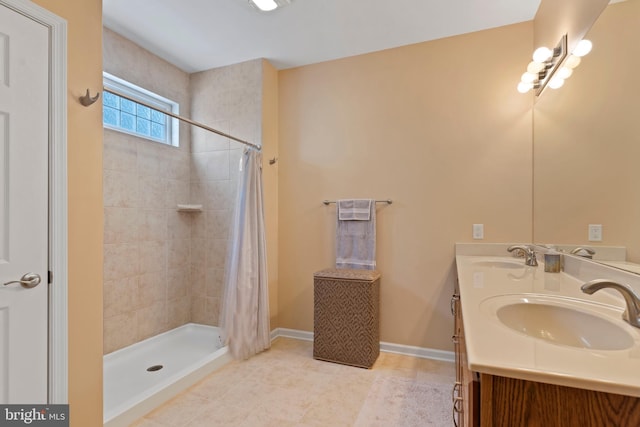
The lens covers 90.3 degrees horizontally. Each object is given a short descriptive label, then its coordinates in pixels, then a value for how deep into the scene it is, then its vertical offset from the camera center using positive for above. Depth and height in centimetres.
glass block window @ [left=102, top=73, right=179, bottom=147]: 258 +87
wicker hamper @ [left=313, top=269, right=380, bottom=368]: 250 -84
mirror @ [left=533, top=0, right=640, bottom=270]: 118 +33
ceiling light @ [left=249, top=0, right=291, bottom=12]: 212 +140
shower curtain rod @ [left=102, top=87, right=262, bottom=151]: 179 +67
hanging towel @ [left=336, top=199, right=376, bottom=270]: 278 -19
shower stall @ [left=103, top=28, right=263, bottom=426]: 251 -10
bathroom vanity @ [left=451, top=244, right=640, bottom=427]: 59 -31
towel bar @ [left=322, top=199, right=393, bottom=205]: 277 +10
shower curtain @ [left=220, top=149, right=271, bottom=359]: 258 -52
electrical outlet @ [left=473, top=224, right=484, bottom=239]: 251 -14
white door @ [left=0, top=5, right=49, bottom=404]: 124 +3
